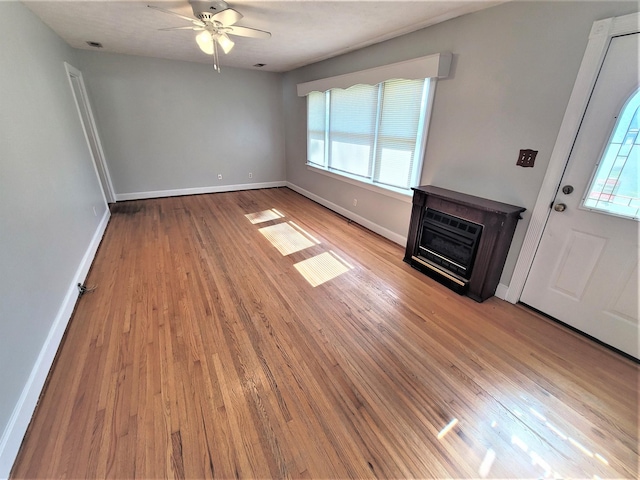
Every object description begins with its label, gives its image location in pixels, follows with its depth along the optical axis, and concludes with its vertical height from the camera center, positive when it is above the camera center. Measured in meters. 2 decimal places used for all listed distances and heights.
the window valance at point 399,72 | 2.47 +0.59
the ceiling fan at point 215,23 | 2.15 +0.83
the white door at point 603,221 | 1.63 -0.54
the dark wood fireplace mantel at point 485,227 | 2.17 -0.71
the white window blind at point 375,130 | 2.95 +0.00
